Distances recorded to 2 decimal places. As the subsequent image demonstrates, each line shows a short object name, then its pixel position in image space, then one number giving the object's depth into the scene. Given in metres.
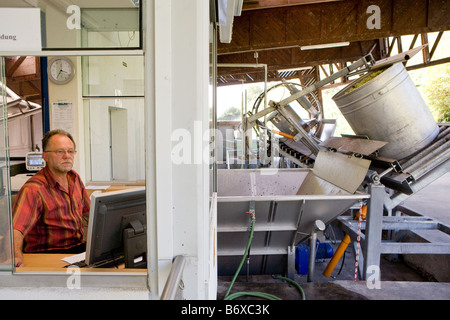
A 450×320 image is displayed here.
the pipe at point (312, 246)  3.03
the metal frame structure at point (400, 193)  2.98
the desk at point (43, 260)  1.75
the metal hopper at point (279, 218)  2.96
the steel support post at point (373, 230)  2.95
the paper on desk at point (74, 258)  1.79
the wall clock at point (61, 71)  3.86
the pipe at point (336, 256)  3.22
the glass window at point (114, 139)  4.37
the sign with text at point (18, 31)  1.20
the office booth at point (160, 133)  1.14
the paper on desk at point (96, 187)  3.81
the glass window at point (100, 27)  1.23
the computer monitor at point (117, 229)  1.55
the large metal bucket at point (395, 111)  3.15
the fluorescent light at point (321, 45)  5.26
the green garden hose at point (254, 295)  2.59
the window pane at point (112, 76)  4.20
